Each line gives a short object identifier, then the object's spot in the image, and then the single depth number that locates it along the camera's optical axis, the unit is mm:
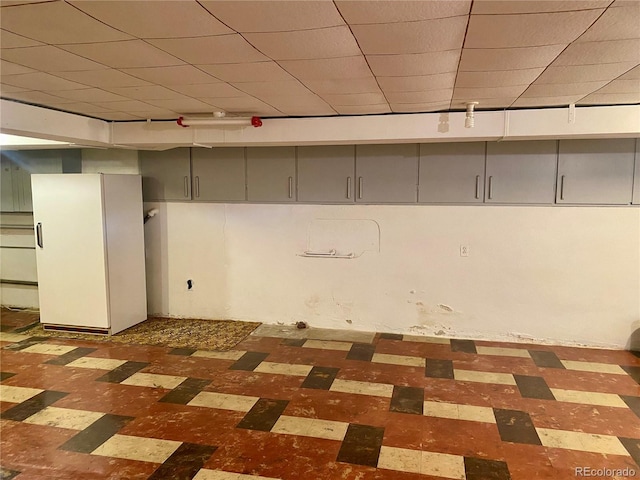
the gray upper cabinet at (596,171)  4156
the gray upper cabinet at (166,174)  5254
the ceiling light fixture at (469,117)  3492
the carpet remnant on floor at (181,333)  4574
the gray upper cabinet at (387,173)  4645
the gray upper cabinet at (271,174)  4977
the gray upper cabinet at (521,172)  4320
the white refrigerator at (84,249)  4625
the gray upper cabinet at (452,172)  4484
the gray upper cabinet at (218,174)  5113
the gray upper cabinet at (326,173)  4816
